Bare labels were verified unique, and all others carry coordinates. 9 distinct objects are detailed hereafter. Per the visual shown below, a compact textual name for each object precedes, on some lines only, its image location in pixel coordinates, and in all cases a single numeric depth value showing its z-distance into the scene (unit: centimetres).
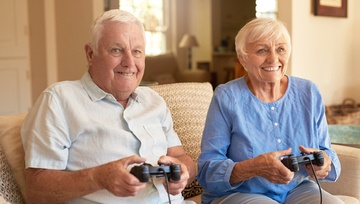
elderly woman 180
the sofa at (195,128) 212
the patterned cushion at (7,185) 155
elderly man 150
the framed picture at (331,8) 433
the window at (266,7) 873
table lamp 901
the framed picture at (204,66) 942
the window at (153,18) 864
